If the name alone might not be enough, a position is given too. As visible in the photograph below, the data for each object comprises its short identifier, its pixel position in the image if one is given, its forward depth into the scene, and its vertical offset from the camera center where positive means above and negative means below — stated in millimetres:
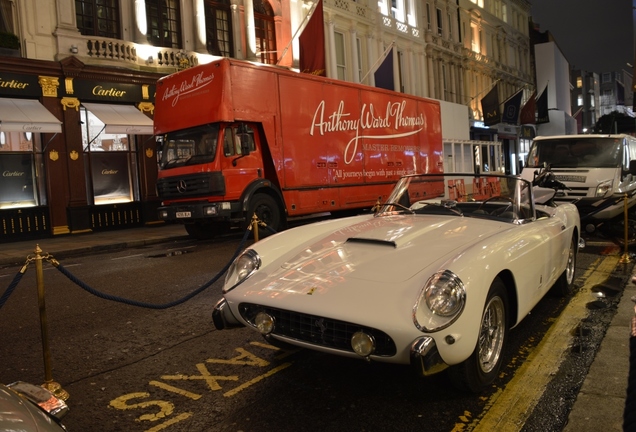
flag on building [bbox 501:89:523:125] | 31625 +3796
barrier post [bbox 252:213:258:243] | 6375 -416
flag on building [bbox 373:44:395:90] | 21469 +4446
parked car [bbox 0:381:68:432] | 1668 -730
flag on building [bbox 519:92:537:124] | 33031 +3713
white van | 10031 +30
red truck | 11109 +1026
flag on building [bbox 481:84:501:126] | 31406 +3992
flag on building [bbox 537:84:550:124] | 35844 +4375
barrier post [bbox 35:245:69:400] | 3492 -972
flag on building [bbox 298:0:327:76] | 18453 +5029
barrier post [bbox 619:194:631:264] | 7363 -1145
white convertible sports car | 2938 -647
